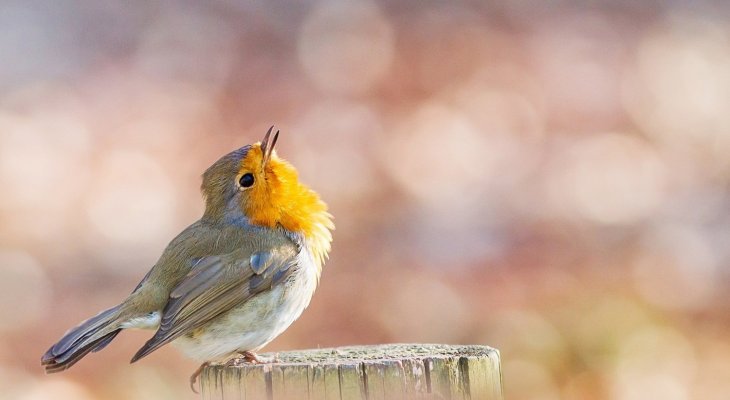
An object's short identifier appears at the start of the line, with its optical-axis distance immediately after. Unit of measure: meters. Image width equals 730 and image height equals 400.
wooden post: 6.61
